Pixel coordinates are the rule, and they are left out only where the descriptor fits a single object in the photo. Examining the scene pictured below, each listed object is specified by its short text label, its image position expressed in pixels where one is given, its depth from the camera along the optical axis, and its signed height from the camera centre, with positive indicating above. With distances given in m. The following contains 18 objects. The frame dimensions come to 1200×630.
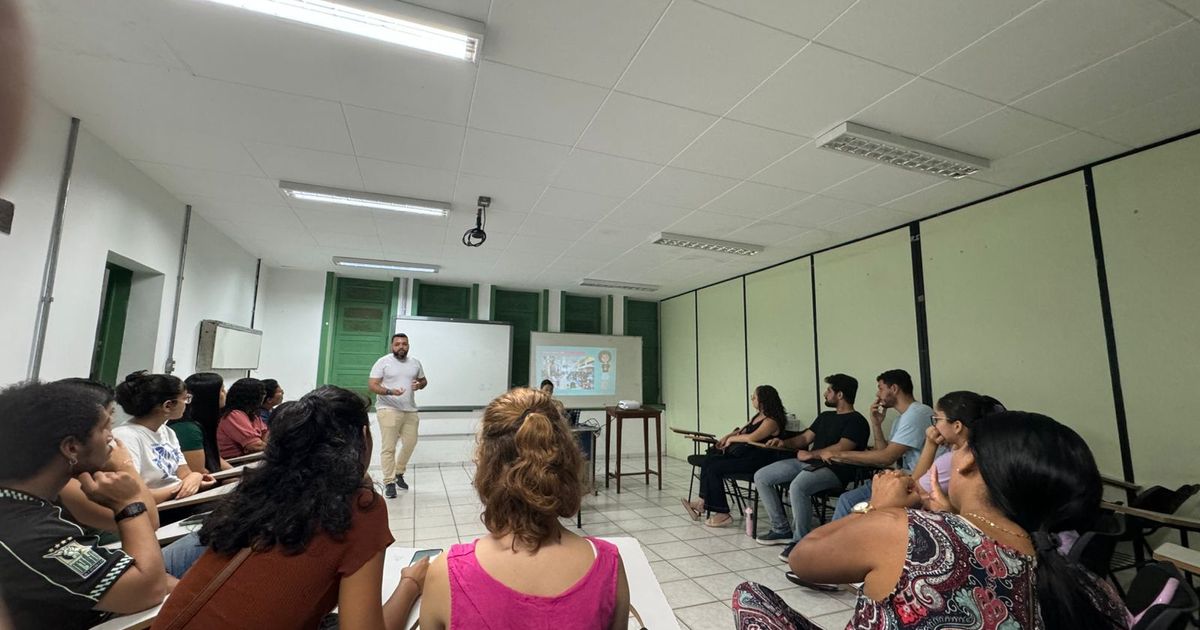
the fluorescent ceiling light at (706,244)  4.60 +1.27
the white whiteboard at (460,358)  6.62 +0.11
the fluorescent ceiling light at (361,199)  3.50 +1.28
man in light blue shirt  3.31 -0.45
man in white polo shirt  5.04 -0.41
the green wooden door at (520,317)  7.35 +0.77
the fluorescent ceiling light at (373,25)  1.77 +1.34
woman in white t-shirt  2.01 -0.31
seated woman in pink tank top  0.96 -0.41
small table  5.03 -0.52
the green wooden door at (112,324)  3.41 +0.26
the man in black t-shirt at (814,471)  3.54 -0.79
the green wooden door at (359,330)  6.50 +0.48
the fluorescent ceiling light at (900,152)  2.59 +1.31
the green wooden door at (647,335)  8.12 +0.58
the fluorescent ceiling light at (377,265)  5.74 +1.24
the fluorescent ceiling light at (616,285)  6.89 +1.25
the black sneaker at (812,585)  2.79 -1.29
